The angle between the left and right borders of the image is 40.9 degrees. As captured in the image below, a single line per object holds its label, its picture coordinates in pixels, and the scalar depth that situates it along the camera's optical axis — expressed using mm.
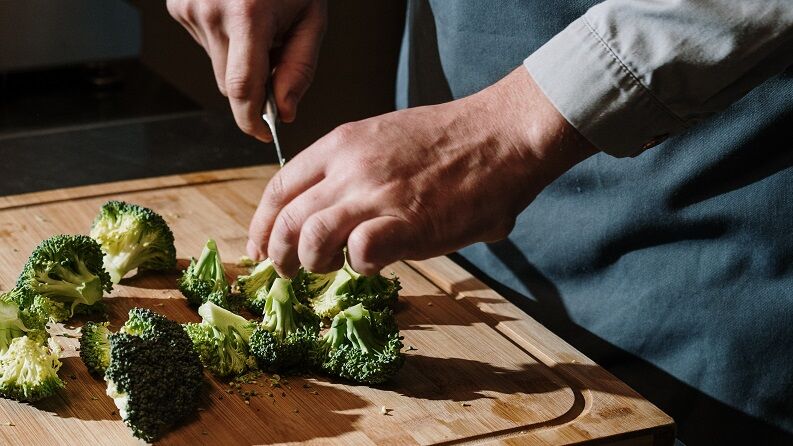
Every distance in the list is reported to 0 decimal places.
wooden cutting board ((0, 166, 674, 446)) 1297
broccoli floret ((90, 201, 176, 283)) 1687
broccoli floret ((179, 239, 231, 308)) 1583
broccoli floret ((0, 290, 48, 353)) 1416
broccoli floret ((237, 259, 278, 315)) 1611
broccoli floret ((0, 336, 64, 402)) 1308
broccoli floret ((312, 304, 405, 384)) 1393
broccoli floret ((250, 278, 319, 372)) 1415
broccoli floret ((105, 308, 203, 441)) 1253
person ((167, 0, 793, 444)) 1186
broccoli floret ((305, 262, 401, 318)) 1601
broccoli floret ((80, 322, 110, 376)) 1375
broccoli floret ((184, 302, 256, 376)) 1415
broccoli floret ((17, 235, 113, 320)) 1555
